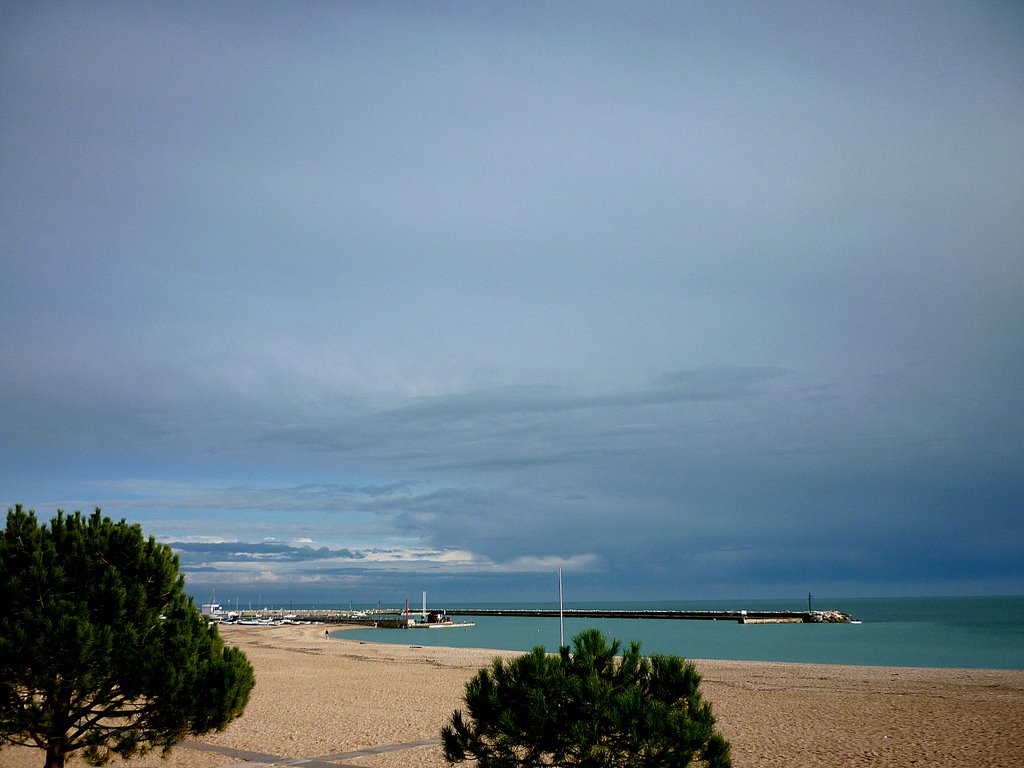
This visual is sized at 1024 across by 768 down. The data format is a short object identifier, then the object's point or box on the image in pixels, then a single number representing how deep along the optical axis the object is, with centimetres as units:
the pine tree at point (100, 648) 1059
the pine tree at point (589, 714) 820
